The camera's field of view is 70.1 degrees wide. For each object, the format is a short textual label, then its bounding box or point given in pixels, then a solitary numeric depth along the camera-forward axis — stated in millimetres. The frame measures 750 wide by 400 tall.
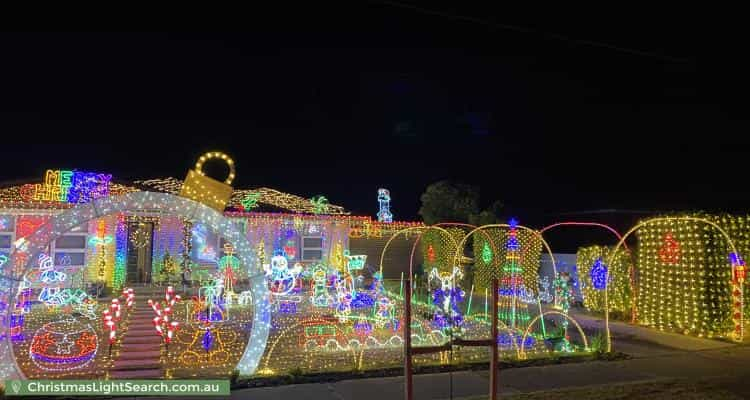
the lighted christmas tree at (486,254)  16500
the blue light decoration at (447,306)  8828
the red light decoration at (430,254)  19911
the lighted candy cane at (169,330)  7862
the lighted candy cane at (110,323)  7415
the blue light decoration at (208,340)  8148
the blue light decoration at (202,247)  17406
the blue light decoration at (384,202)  22906
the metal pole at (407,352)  4109
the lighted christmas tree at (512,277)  14320
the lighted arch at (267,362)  6939
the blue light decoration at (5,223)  14812
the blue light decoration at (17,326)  9370
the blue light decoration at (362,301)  14348
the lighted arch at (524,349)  7908
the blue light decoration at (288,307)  13544
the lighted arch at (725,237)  9595
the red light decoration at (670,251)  10688
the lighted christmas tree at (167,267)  16359
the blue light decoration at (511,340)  9070
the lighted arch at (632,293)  11977
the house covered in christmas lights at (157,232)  15055
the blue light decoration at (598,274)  13078
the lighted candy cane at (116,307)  8125
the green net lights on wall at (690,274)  10016
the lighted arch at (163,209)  6352
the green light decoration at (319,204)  19094
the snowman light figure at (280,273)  15047
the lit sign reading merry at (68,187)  15102
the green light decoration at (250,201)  18250
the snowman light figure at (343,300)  12375
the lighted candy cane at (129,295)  9118
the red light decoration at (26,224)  14921
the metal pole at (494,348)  4277
